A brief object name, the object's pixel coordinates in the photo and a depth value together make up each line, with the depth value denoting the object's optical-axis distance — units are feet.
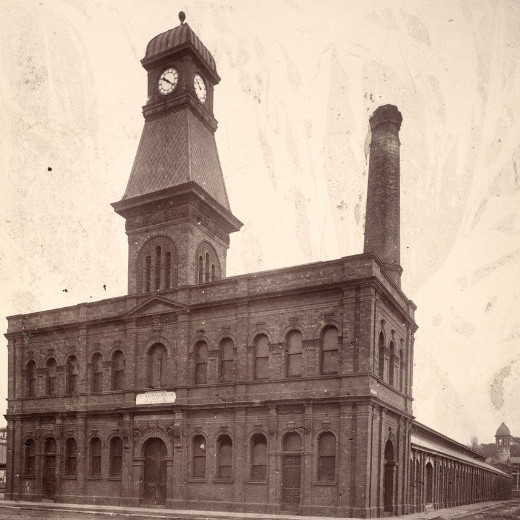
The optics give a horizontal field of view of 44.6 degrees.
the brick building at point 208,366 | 78.02
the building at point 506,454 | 284.41
